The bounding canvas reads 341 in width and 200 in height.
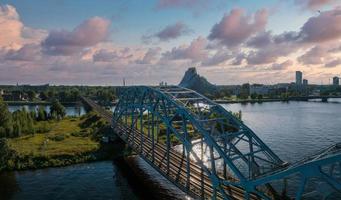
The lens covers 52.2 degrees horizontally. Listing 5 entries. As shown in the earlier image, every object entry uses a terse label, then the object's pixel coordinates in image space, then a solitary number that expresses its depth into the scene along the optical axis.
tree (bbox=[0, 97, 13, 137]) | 91.19
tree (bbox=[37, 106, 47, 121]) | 135.25
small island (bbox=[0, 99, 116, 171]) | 67.06
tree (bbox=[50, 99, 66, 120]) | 140.62
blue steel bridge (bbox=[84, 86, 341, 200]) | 26.17
